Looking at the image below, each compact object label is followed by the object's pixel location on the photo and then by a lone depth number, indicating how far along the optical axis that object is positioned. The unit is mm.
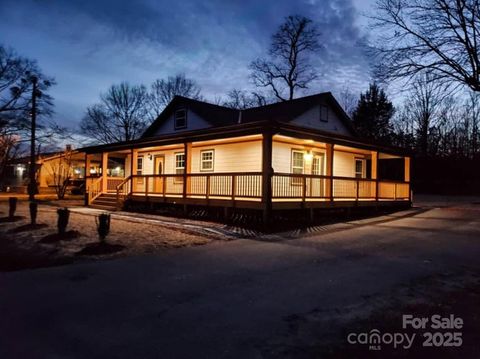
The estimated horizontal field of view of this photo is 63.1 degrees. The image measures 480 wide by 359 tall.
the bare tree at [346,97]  52719
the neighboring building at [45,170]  33972
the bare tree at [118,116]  48594
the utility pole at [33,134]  26078
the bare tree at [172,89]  50500
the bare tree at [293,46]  40688
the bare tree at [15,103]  28547
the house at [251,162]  14352
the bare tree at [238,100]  49041
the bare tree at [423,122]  43450
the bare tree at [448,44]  10391
